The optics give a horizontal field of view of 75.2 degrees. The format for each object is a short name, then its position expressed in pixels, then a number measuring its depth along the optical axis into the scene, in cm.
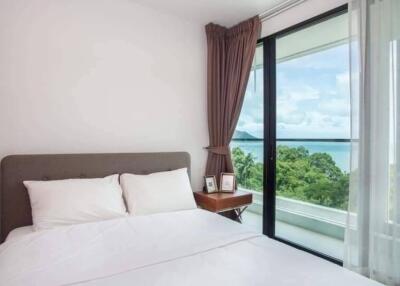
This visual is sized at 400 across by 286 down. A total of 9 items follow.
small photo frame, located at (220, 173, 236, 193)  304
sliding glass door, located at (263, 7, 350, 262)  241
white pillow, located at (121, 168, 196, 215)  228
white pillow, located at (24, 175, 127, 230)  189
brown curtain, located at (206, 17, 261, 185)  306
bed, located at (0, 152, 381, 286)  124
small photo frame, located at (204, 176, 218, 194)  302
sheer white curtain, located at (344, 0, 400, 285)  183
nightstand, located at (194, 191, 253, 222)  273
